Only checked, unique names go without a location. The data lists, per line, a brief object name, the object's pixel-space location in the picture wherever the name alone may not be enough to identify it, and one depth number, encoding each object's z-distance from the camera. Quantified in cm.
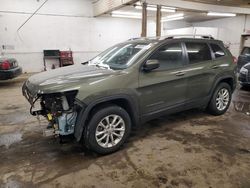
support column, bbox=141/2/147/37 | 717
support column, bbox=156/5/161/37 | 774
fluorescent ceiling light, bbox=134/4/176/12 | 782
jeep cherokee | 241
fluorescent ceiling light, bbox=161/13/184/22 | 1150
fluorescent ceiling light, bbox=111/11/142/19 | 1030
